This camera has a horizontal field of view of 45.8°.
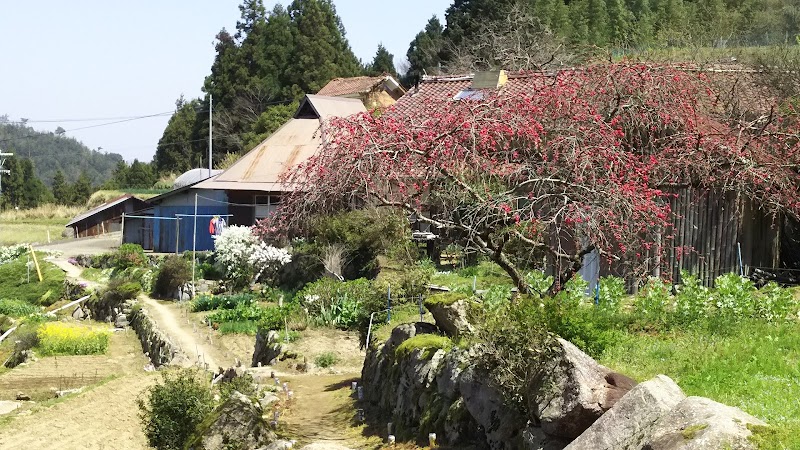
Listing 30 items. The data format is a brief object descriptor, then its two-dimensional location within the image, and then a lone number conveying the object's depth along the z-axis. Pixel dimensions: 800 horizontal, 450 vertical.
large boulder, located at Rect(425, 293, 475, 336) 12.40
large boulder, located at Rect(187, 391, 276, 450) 11.68
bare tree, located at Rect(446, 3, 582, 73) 41.06
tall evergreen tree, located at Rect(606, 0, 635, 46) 55.64
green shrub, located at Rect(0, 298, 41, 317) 38.56
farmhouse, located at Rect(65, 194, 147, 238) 52.25
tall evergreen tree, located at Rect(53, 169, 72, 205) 87.13
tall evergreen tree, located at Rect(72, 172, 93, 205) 87.19
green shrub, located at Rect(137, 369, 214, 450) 13.24
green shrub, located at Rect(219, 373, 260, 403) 14.48
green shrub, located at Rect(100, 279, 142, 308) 34.00
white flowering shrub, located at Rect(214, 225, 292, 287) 30.19
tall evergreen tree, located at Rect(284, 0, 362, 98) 62.94
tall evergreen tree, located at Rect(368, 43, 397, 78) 69.62
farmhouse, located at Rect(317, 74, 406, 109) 50.31
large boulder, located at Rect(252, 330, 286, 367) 18.64
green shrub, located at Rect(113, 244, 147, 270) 40.06
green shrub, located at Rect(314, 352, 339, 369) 17.62
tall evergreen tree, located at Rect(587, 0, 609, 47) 55.51
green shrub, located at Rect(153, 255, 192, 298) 33.12
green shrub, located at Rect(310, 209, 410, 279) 25.23
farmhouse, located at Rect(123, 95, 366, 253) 39.69
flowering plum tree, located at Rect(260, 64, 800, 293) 13.50
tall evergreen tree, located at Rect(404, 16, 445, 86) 54.88
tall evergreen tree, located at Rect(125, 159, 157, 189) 84.00
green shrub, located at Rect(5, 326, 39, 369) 27.68
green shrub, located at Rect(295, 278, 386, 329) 20.02
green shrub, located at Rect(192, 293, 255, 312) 28.58
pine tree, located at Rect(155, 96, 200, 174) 74.81
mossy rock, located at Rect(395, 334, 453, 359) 12.03
